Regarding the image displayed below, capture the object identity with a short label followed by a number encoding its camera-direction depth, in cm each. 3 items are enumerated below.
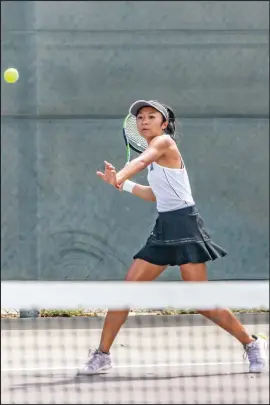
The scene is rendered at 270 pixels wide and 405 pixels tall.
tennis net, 923
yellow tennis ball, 1852
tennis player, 1261
